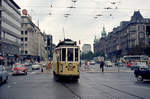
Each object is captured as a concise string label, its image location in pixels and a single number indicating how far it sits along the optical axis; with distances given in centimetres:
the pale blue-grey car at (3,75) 1872
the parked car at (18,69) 3162
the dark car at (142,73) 2120
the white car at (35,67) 5116
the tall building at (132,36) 8725
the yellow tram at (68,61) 2005
